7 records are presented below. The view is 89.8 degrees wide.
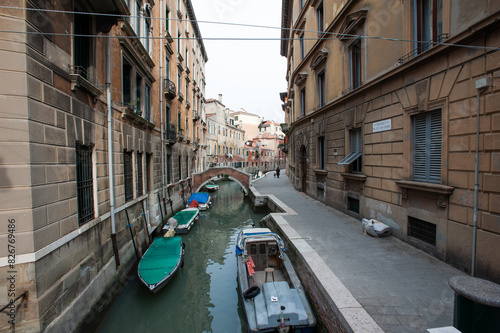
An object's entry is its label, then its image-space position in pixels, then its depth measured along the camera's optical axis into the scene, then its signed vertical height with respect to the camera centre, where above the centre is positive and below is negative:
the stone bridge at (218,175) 23.02 -1.68
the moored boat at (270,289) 4.89 -3.04
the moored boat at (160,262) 7.17 -3.32
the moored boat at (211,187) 28.34 -3.32
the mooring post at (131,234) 8.68 -2.70
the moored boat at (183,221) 12.16 -3.45
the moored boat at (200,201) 18.52 -3.29
